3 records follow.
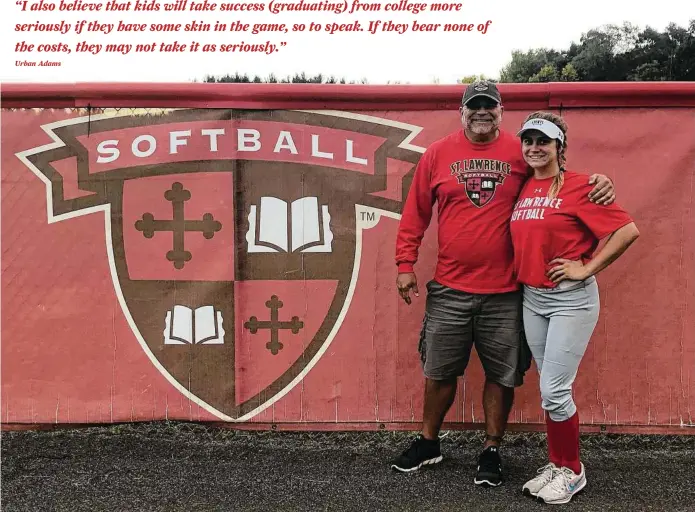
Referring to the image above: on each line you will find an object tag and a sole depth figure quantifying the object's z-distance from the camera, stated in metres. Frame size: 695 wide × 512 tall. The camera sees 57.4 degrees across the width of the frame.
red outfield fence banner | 3.45
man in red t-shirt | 2.92
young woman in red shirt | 2.65
